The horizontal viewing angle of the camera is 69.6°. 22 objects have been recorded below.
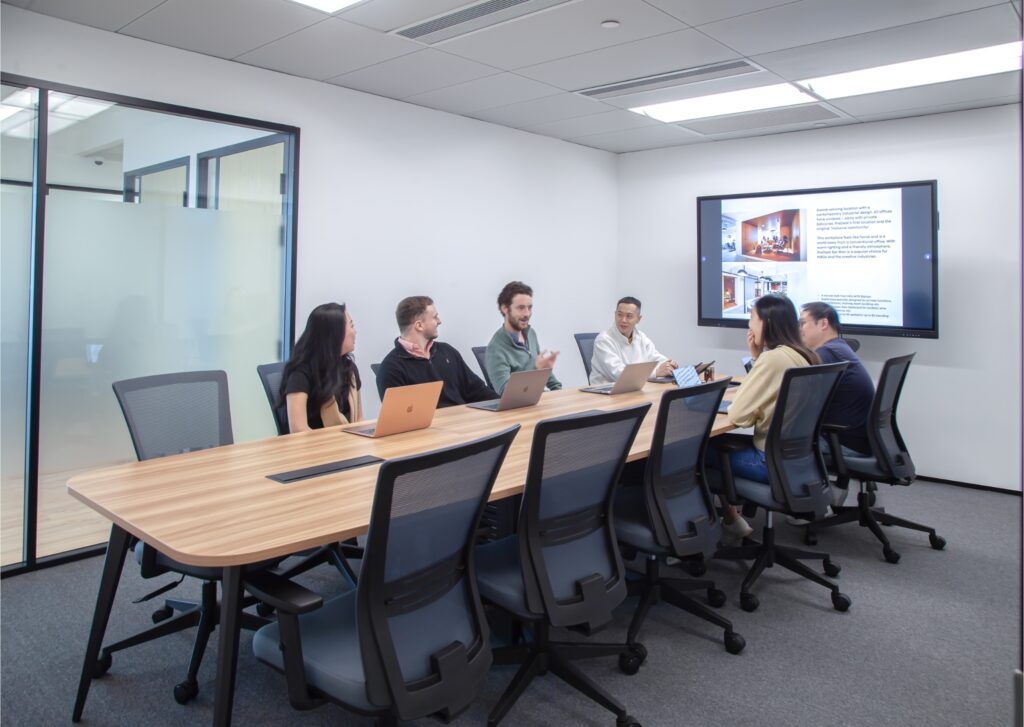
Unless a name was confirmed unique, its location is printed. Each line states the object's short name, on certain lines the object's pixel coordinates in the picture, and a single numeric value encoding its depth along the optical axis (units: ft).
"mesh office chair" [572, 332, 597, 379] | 17.65
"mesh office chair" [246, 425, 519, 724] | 5.33
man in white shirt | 15.87
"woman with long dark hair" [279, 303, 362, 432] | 10.31
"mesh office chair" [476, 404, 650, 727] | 6.97
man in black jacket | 12.64
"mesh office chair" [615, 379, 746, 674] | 8.64
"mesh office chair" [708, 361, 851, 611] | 10.26
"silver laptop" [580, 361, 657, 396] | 13.33
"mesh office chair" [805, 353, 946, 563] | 12.17
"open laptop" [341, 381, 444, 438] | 9.52
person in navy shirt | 12.47
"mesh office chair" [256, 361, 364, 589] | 10.14
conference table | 5.72
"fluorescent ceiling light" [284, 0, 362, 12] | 10.84
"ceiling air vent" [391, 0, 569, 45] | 10.89
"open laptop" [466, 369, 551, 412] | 11.62
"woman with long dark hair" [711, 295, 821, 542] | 10.62
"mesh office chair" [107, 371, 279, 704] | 7.91
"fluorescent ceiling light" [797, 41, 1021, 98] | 13.39
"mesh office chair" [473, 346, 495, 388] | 14.97
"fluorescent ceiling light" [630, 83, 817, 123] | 15.92
